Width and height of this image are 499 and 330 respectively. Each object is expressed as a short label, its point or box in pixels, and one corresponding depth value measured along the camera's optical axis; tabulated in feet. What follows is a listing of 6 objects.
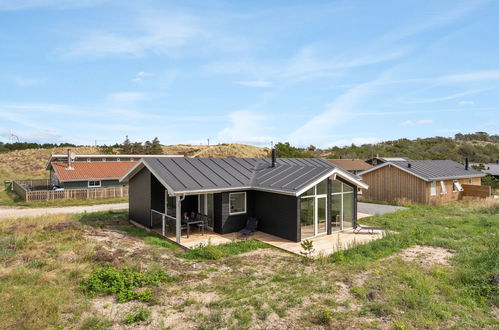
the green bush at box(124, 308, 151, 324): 19.75
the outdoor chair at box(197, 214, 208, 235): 44.78
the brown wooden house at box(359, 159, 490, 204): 73.51
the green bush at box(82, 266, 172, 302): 23.56
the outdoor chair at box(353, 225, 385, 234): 44.50
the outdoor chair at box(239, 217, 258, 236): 42.47
